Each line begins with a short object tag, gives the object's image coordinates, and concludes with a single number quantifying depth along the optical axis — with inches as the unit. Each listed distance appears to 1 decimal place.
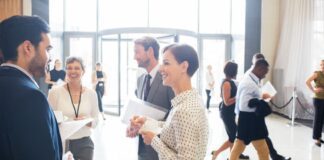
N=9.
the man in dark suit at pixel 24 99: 43.8
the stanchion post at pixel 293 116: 309.6
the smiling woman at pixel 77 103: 107.6
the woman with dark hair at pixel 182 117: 63.5
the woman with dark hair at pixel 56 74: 304.2
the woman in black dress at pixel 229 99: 164.7
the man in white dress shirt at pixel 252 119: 143.2
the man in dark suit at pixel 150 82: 93.3
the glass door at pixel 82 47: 430.9
